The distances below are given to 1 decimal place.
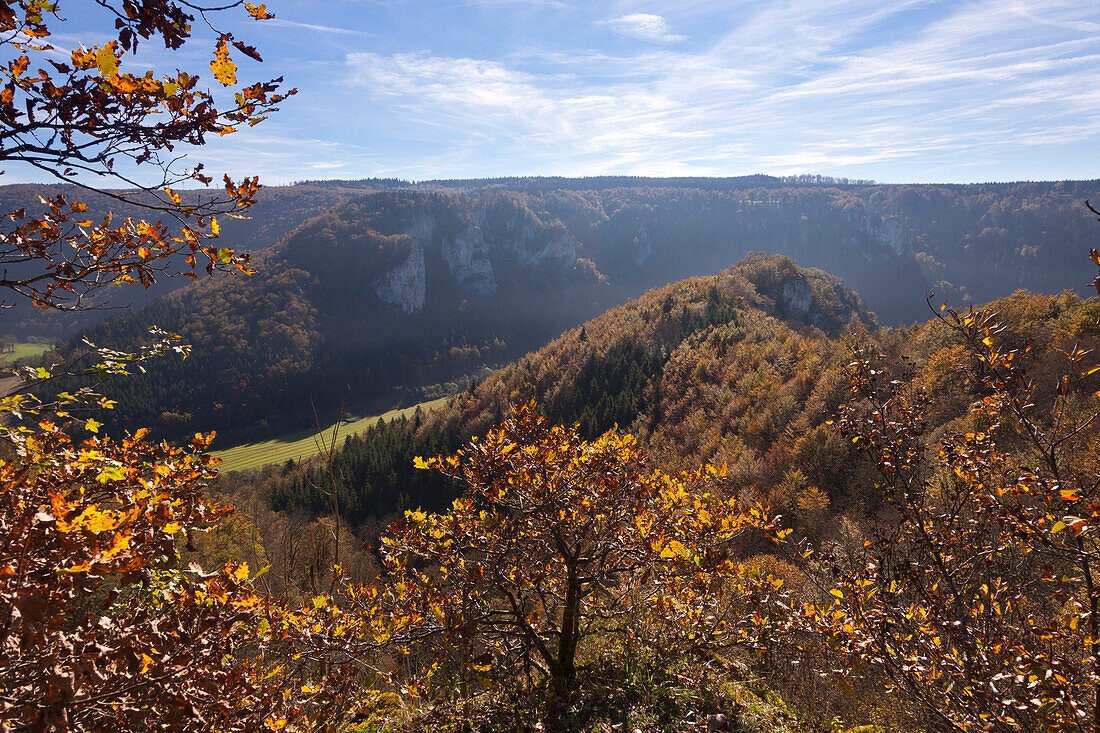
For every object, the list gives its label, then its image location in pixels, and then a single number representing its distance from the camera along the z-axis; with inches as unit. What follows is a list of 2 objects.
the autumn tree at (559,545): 184.1
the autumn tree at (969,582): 117.8
